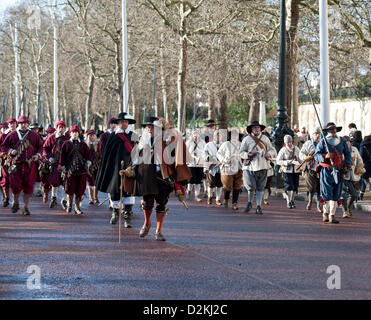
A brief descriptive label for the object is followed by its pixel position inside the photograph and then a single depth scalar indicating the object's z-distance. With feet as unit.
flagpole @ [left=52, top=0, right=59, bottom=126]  136.91
